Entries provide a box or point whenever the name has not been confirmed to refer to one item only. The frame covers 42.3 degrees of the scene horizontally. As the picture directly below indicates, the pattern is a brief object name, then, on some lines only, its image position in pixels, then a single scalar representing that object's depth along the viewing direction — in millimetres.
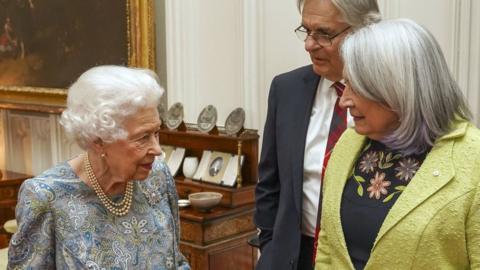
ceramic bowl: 3902
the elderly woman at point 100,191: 1982
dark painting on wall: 5113
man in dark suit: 2189
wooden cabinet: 3918
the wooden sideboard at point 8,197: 5973
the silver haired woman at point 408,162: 1583
